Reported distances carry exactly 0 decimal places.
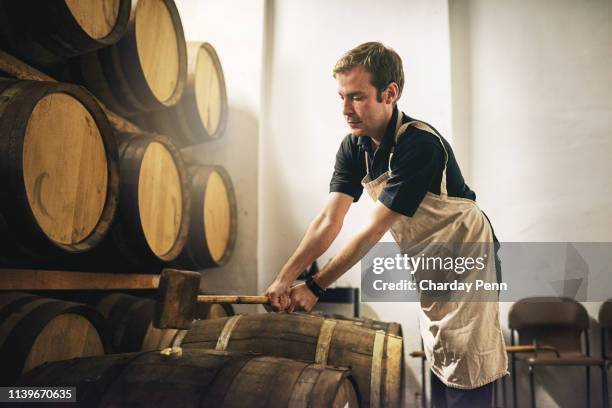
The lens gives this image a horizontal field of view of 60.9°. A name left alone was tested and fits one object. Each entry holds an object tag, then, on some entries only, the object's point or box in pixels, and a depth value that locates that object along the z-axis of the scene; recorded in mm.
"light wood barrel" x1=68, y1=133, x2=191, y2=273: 2455
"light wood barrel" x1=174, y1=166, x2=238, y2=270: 3404
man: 2016
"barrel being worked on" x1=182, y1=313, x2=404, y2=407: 2229
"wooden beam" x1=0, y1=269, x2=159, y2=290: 1896
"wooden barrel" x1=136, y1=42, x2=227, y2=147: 3352
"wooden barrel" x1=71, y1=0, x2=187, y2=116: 2459
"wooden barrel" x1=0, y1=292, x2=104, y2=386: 1756
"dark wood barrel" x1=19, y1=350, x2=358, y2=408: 1677
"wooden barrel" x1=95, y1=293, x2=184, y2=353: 2527
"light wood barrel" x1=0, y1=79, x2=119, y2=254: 1665
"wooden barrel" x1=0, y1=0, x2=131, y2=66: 1830
